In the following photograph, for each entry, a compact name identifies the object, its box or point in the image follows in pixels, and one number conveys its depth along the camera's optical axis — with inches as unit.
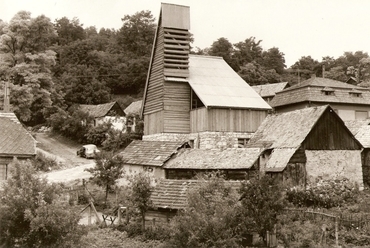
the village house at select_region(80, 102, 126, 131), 2287.2
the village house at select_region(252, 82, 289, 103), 2659.9
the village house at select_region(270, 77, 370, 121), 1899.6
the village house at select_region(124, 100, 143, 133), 2178.2
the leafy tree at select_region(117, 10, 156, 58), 3666.3
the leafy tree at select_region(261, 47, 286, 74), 3892.7
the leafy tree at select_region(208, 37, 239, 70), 3621.8
